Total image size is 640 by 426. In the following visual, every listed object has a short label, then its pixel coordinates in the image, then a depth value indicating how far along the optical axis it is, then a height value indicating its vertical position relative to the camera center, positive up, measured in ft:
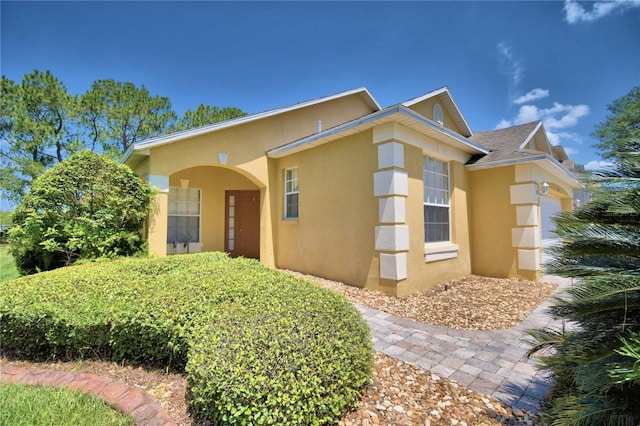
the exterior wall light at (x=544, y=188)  26.27 +2.86
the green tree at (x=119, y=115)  54.60 +21.74
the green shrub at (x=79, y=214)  21.75 +0.73
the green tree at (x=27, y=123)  46.78 +17.10
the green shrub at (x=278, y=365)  6.47 -3.67
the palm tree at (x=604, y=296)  5.37 -1.60
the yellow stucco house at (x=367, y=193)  20.59 +2.62
